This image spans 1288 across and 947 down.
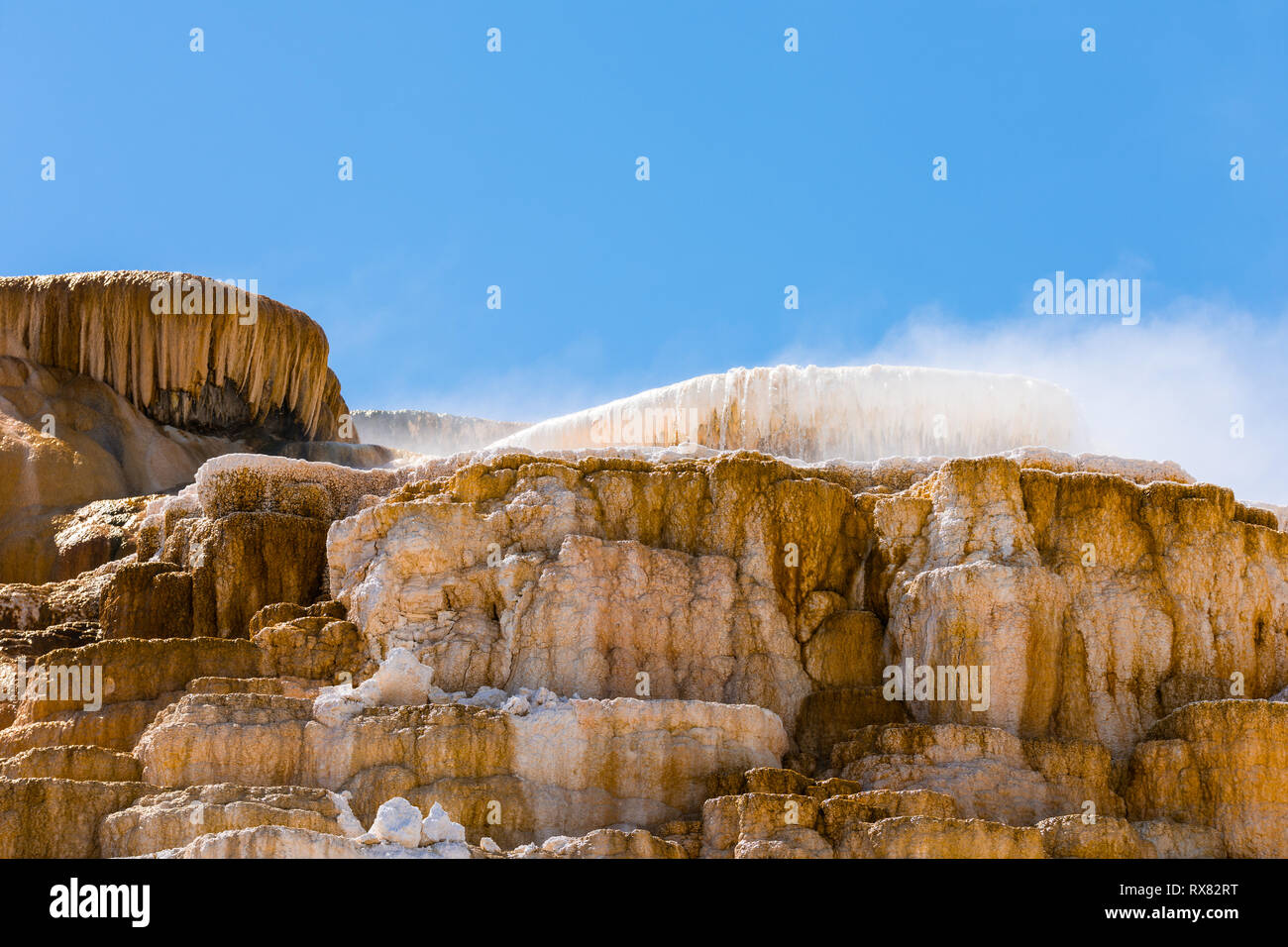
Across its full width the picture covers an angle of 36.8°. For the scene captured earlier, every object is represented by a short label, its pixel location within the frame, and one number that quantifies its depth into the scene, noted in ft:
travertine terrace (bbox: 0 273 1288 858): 68.64
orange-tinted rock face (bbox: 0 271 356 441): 129.59
